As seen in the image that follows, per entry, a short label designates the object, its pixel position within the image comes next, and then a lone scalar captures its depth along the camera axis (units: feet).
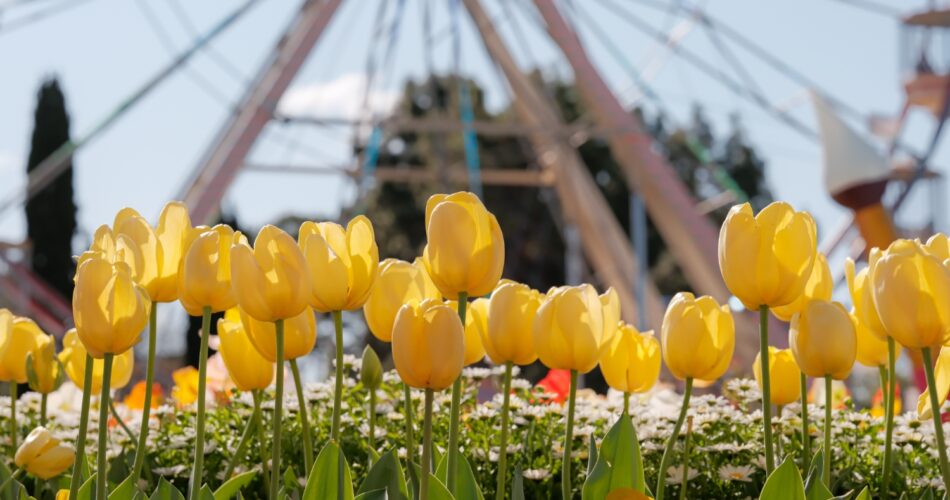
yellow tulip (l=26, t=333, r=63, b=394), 7.60
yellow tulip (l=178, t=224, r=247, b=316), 6.75
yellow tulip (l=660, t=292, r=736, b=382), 7.03
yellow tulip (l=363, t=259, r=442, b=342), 7.10
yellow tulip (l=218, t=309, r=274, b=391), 7.32
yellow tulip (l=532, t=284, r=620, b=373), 6.86
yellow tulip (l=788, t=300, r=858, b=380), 6.89
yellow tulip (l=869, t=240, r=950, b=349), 6.60
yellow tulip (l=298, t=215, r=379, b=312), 6.86
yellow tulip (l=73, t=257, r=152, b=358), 6.52
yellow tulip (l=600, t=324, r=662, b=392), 7.37
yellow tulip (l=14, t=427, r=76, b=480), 7.03
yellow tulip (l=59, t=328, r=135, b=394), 7.80
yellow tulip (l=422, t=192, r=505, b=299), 6.68
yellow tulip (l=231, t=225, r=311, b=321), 6.64
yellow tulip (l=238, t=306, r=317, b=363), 7.04
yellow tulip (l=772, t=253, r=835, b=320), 7.19
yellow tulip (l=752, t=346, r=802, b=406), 7.55
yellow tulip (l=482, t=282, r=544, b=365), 6.93
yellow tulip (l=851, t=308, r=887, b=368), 7.50
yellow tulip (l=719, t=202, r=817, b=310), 6.78
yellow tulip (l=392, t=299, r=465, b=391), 6.44
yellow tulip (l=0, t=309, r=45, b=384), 7.69
